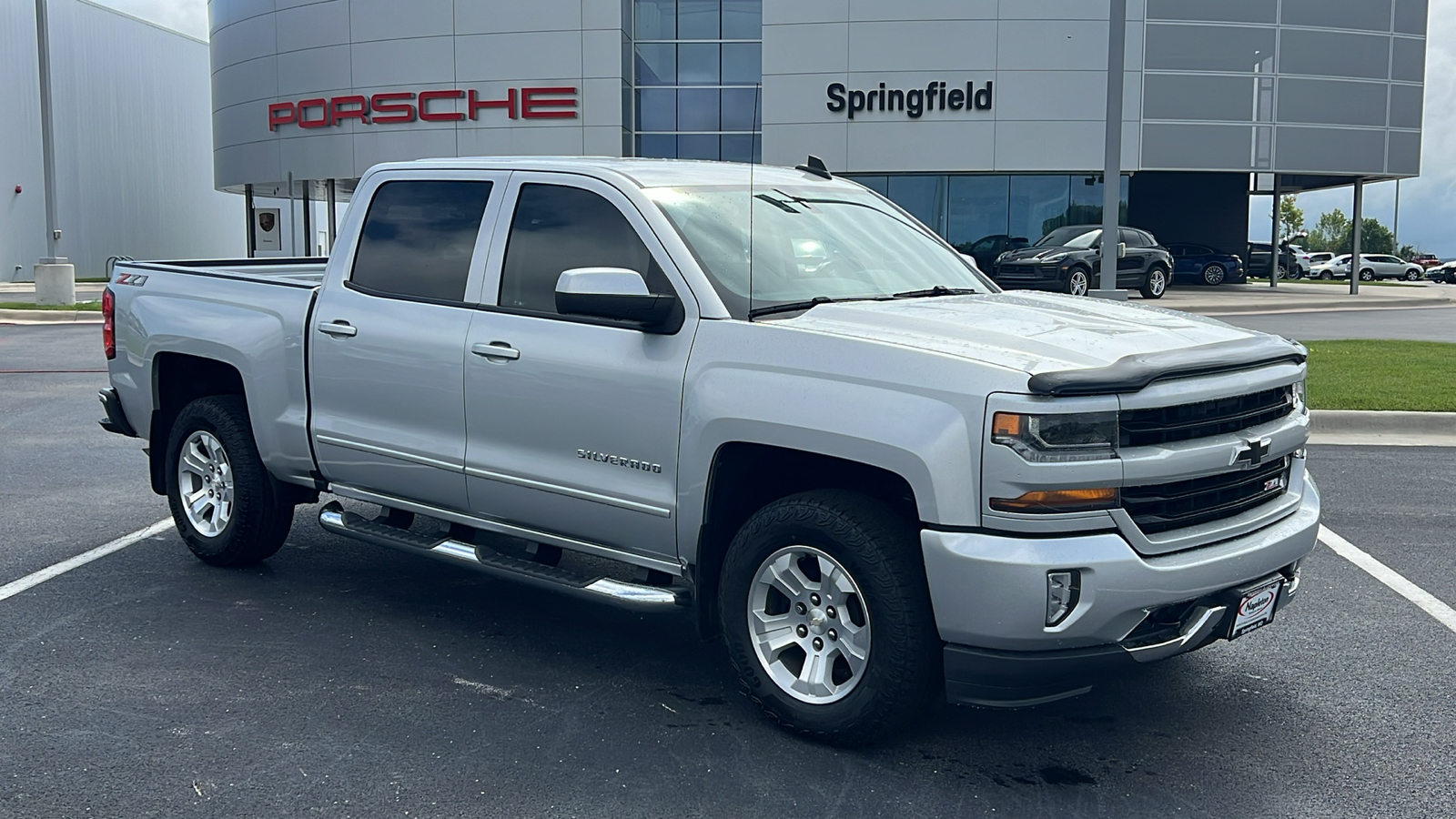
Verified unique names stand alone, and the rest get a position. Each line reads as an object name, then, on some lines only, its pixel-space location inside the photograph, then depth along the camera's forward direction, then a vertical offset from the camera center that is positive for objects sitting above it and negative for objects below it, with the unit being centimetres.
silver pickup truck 392 -57
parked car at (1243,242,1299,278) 4481 +22
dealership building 3450 +480
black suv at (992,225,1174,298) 2764 +3
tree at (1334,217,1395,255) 11753 +260
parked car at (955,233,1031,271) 3578 +51
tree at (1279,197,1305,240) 10194 +385
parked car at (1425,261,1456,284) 6006 -31
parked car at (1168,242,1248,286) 3997 +8
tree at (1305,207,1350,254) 11550 +309
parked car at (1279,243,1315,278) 6062 +19
